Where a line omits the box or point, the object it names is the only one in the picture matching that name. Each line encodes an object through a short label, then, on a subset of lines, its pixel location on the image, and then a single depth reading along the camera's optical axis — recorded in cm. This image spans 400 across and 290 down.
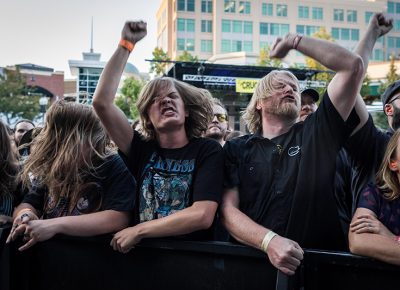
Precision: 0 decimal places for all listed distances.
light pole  2091
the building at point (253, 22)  6303
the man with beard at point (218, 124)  421
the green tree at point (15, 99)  3350
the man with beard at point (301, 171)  213
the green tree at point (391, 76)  2726
